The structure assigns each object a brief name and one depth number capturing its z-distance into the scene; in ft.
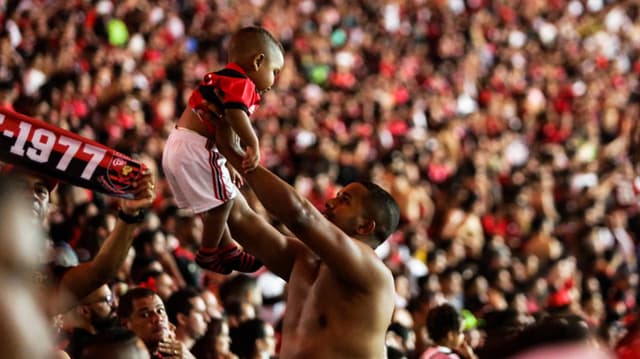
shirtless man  26.50
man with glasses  32.99
